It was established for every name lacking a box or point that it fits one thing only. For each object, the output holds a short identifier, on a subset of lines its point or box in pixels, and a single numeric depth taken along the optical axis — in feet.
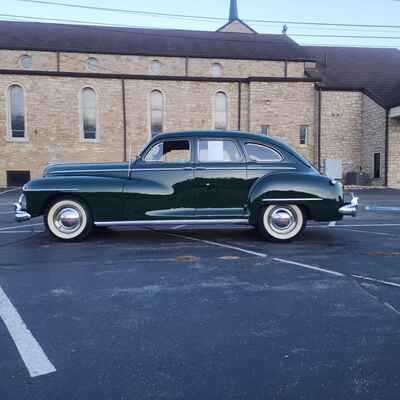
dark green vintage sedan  21.47
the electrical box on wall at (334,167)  85.07
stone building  81.97
